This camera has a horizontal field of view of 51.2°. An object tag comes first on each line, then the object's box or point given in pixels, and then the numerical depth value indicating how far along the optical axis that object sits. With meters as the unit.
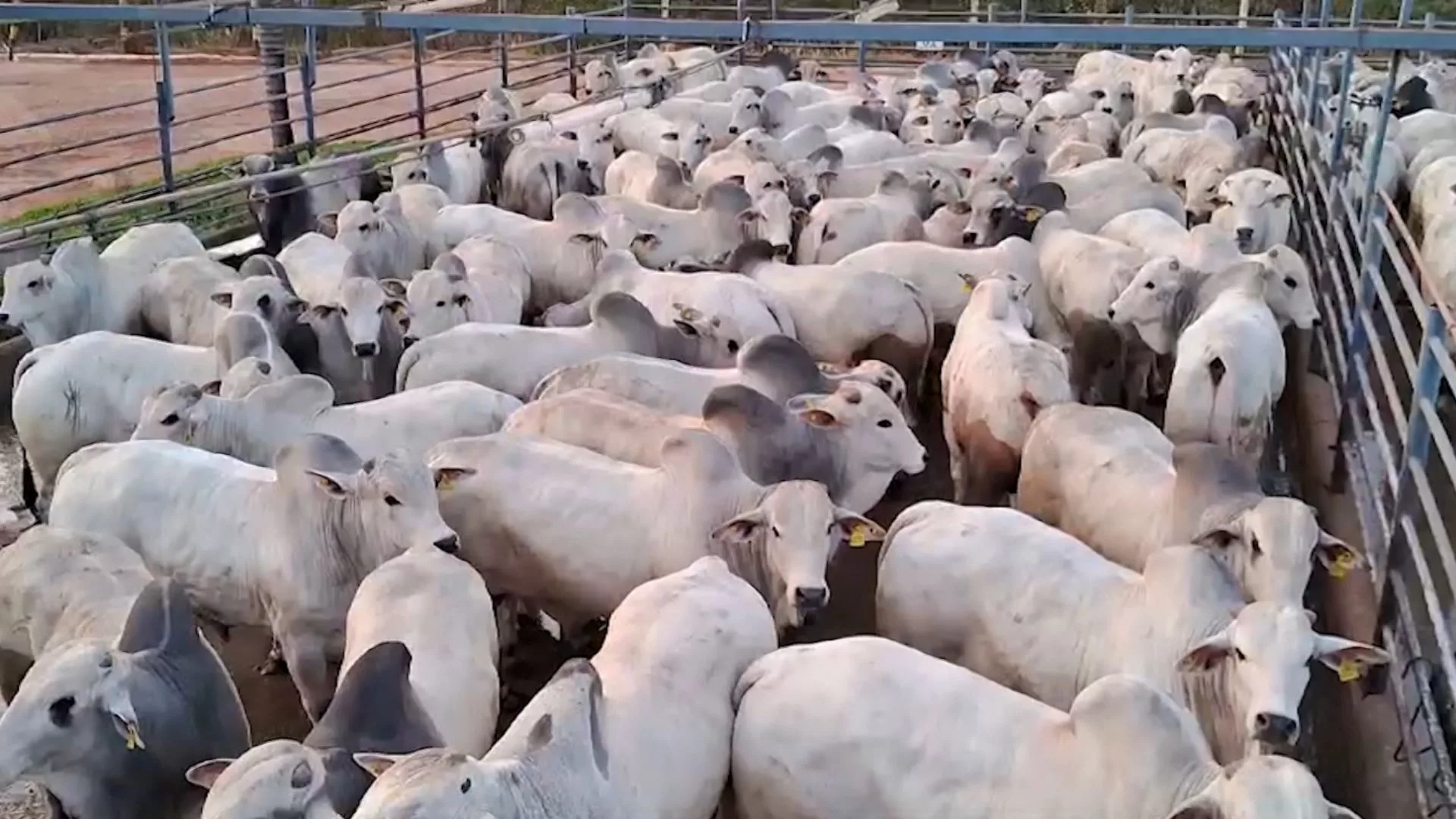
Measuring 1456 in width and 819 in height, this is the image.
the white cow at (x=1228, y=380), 5.82
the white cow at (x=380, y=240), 8.14
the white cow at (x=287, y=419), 5.48
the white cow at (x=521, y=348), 6.27
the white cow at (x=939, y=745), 3.31
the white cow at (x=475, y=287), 6.96
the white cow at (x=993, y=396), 5.80
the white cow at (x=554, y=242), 8.25
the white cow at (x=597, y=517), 4.70
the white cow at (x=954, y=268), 7.48
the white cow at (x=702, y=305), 6.89
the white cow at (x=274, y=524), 4.62
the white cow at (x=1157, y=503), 4.34
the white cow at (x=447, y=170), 9.88
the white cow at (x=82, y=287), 7.22
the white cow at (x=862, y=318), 7.08
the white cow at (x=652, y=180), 9.59
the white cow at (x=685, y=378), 5.91
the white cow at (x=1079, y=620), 3.68
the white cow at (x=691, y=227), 8.46
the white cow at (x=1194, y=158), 9.63
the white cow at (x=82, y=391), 6.08
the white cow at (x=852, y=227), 8.46
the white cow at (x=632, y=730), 2.79
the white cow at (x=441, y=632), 3.86
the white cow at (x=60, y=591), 4.18
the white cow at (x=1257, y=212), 8.23
